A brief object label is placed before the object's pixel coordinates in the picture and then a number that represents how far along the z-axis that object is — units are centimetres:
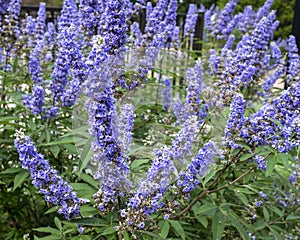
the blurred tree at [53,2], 1374
